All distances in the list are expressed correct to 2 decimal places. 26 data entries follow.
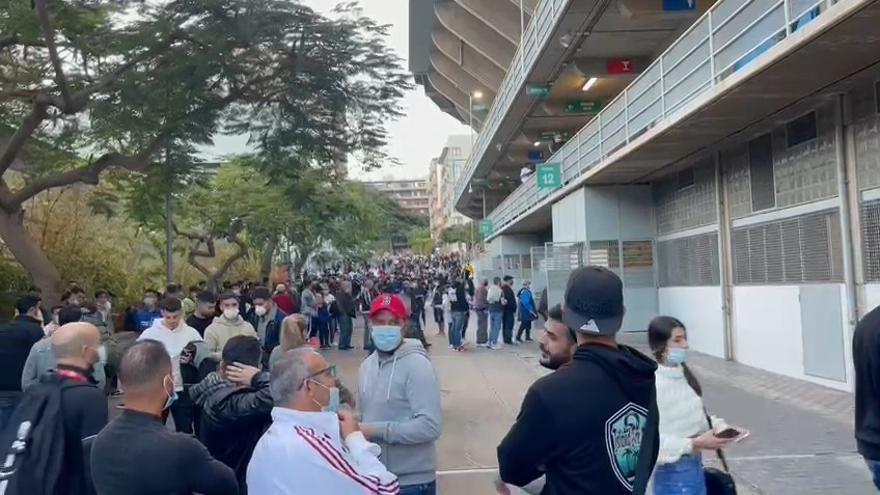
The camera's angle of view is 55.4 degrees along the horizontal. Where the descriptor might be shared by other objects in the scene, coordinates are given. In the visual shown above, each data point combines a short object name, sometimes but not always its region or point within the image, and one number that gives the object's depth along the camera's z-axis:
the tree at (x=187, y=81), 13.43
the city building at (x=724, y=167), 10.95
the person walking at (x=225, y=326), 7.71
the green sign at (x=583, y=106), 28.33
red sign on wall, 23.23
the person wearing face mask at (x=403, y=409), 4.36
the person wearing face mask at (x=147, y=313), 13.14
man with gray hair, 2.85
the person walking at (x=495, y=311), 20.41
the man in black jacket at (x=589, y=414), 2.70
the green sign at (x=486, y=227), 46.72
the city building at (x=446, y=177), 115.88
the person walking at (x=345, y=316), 21.34
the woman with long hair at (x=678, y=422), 3.97
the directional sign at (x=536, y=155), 38.78
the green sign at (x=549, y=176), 23.02
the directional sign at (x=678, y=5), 18.08
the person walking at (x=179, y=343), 7.07
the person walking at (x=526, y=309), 22.03
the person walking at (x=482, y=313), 21.66
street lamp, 47.00
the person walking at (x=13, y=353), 5.43
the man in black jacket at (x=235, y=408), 4.44
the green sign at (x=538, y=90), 25.23
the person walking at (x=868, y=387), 3.68
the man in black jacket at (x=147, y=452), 3.04
